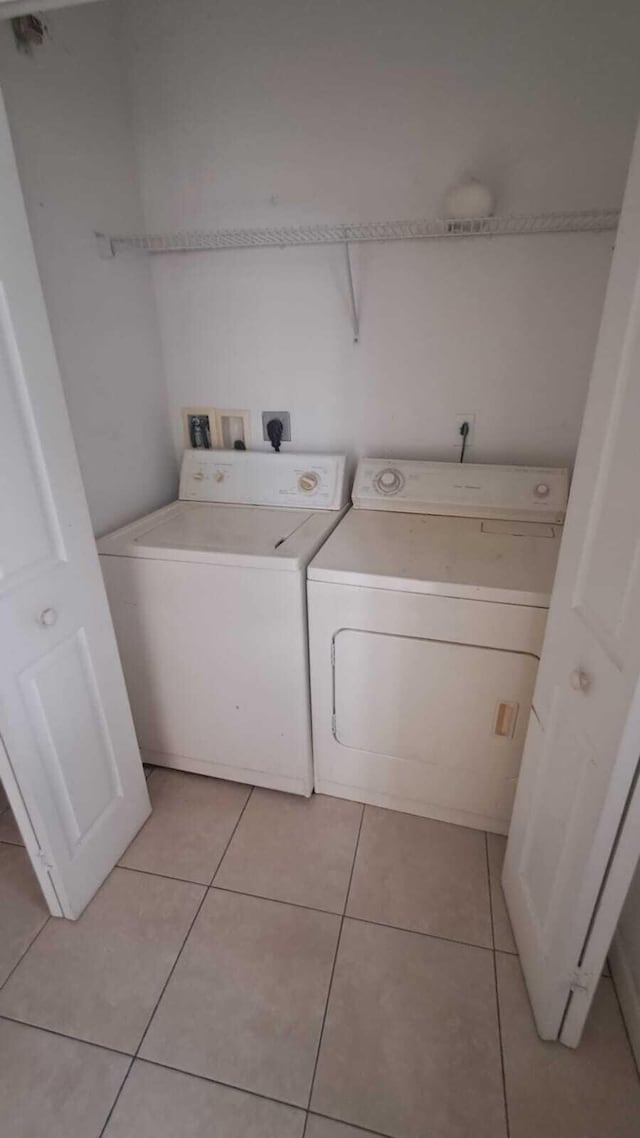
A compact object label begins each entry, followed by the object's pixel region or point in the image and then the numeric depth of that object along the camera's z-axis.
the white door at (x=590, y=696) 0.78
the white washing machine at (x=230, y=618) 1.43
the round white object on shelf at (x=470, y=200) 1.42
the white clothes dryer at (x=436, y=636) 1.29
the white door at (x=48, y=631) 1.02
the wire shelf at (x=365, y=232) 1.46
